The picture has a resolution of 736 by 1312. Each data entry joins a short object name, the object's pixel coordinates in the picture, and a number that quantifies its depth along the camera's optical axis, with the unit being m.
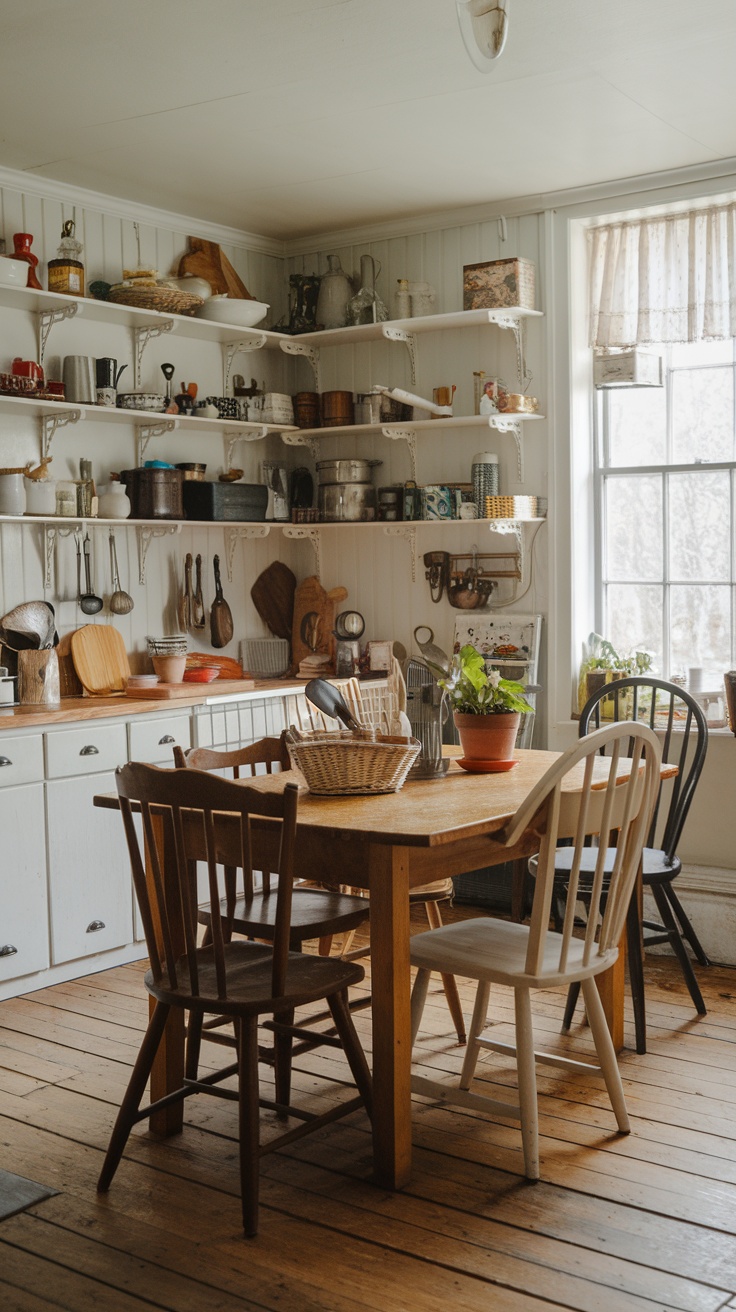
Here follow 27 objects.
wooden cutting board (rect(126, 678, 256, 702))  4.53
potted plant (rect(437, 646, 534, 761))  3.23
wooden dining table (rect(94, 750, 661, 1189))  2.56
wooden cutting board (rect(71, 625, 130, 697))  4.66
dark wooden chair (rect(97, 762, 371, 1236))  2.46
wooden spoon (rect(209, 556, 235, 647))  5.27
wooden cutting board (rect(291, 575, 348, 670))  5.54
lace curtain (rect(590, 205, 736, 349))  4.60
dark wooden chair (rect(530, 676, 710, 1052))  3.55
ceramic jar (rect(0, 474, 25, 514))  4.27
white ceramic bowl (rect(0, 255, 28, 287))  4.17
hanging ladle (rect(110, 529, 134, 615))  4.83
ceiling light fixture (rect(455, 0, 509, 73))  2.22
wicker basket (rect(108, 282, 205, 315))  4.63
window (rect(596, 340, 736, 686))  4.75
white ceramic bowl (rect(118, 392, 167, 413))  4.74
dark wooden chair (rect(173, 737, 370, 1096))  2.91
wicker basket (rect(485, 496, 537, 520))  4.85
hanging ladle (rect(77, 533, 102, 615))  4.72
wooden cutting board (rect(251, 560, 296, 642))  5.59
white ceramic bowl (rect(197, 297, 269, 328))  5.06
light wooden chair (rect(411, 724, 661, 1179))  2.65
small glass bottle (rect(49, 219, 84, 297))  4.47
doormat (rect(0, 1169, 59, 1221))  2.63
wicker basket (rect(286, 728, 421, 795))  2.89
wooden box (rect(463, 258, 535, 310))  4.82
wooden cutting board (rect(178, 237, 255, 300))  5.17
